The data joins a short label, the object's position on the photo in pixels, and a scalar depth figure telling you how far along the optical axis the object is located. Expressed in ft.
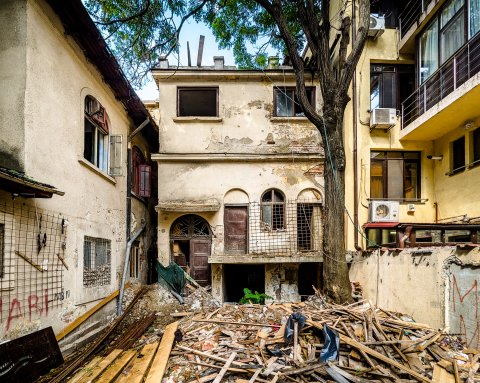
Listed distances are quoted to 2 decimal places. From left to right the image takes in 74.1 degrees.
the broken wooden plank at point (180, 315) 27.00
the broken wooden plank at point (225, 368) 15.26
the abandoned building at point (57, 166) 17.66
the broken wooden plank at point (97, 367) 16.70
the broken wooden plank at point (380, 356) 14.87
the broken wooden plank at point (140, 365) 16.26
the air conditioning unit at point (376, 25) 35.32
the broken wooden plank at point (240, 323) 20.96
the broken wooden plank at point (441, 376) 15.05
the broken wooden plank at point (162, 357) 16.04
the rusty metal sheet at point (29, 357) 15.43
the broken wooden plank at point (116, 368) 16.46
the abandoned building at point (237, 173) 37.37
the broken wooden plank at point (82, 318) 21.21
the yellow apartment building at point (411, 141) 24.22
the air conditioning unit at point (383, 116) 34.55
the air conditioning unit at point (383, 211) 33.81
